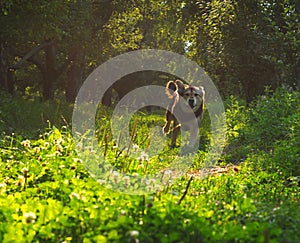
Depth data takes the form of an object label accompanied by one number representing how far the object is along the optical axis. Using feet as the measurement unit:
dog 41.75
